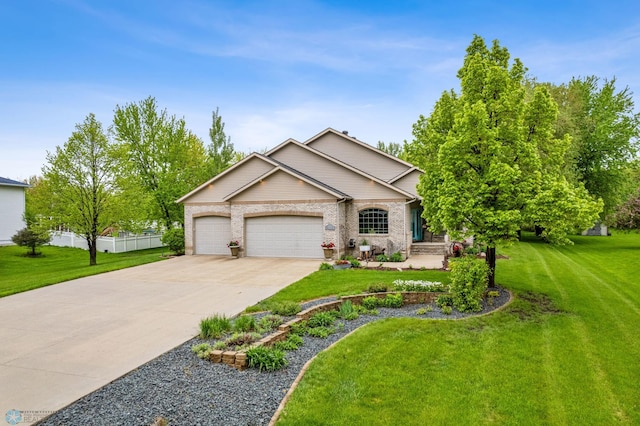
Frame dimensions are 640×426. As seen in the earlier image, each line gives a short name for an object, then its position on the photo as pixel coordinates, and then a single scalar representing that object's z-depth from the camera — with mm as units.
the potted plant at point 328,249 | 19109
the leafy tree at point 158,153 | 27797
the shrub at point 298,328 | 7574
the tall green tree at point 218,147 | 29250
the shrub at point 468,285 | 9078
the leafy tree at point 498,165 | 8875
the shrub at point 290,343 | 6680
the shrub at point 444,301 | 9500
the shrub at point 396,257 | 18219
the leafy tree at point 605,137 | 27984
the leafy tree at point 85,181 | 20125
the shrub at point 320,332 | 7430
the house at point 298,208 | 19578
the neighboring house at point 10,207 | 31047
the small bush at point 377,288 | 10602
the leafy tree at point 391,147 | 57250
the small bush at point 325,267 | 15945
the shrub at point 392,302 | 9648
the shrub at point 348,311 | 8672
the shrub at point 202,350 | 6320
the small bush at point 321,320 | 8057
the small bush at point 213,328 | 7336
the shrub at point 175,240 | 22828
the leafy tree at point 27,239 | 25750
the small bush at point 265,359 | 5832
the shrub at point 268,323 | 7563
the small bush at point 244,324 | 7492
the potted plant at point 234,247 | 20891
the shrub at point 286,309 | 8742
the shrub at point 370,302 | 9565
